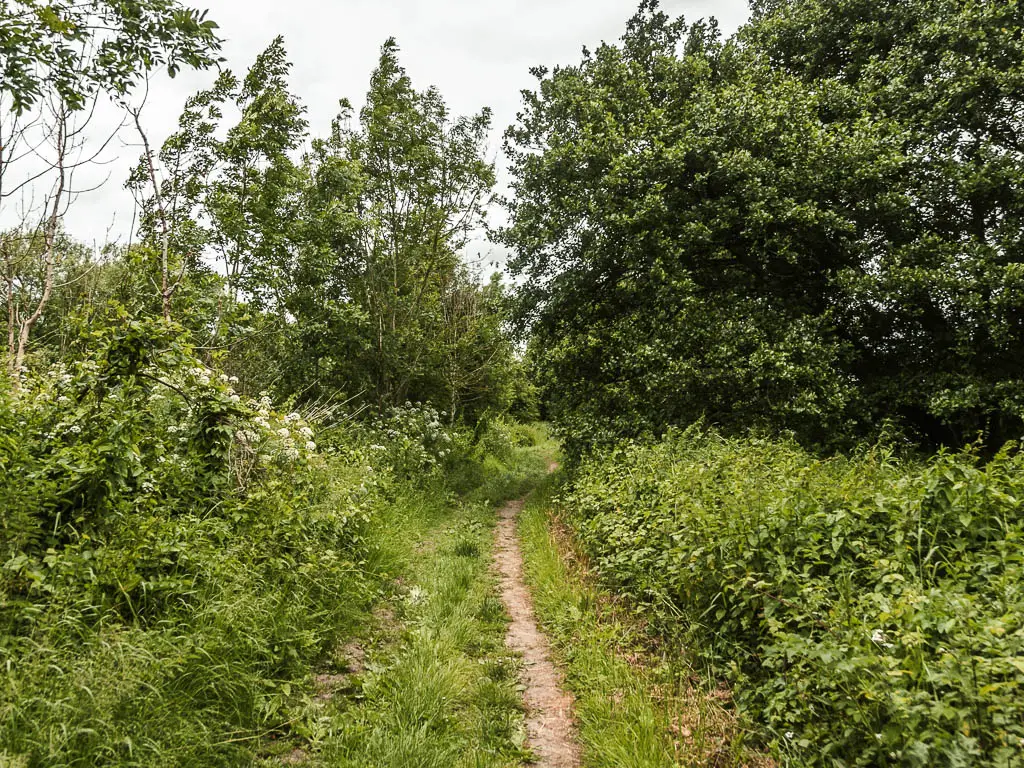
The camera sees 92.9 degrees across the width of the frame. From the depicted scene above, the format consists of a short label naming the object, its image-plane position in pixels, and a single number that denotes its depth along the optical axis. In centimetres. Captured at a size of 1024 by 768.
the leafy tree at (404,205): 1443
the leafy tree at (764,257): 987
